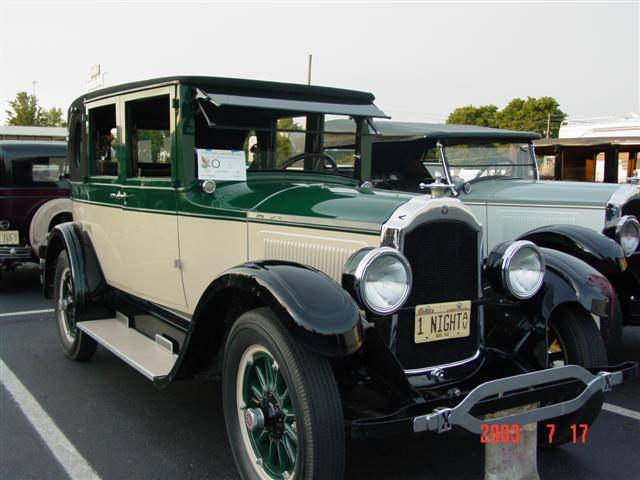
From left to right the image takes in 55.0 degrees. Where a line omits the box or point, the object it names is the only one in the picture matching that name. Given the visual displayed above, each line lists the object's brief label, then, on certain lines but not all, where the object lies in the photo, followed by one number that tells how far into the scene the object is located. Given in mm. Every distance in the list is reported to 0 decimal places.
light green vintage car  4543
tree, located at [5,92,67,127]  32812
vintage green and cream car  2449
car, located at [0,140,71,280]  7727
